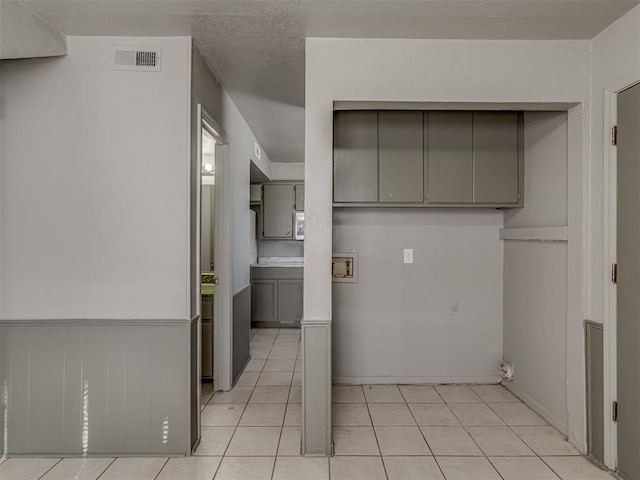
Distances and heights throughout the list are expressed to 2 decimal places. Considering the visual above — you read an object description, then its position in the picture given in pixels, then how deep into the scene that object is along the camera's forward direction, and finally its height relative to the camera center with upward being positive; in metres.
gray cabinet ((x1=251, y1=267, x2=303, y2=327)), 5.62 -0.77
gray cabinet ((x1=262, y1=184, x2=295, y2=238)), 5.97 +0.47
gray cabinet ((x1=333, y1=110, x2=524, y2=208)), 3.02 +0.66
